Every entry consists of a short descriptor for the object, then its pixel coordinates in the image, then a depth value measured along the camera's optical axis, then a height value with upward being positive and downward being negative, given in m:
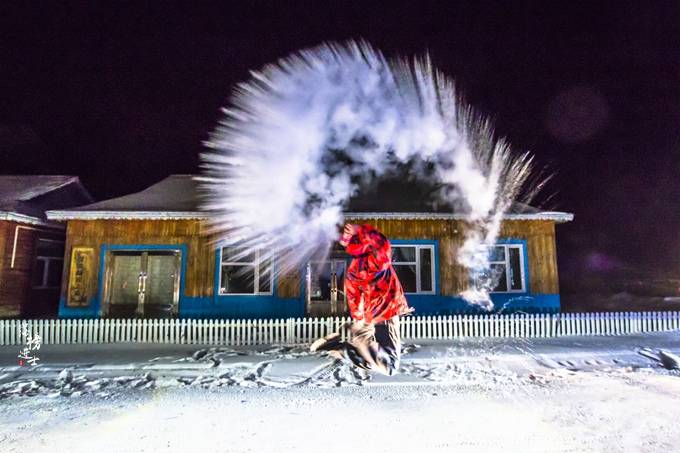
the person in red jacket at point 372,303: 4.57 -0.20
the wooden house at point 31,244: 13.55 +1.33
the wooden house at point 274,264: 12.97 +0.64
